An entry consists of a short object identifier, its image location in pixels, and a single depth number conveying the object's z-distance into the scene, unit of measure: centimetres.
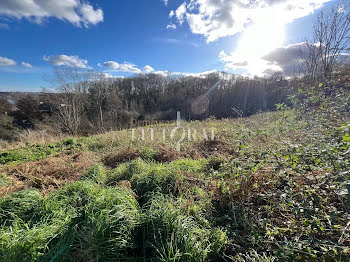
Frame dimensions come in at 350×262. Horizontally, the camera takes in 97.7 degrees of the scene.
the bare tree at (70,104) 1323
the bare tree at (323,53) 622
